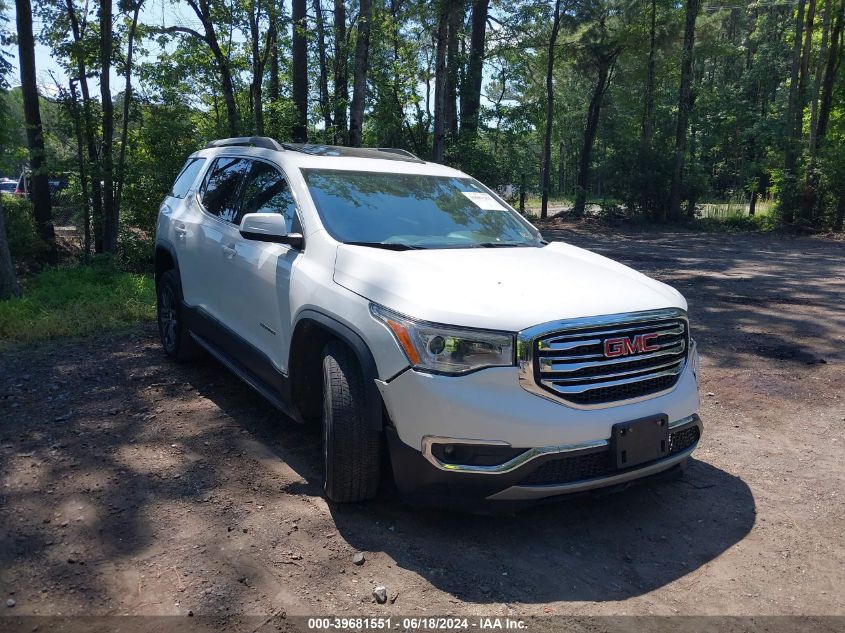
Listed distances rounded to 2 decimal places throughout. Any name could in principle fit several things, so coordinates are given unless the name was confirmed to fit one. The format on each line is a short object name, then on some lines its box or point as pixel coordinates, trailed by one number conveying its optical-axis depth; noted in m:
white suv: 3.01
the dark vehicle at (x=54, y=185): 14.53
